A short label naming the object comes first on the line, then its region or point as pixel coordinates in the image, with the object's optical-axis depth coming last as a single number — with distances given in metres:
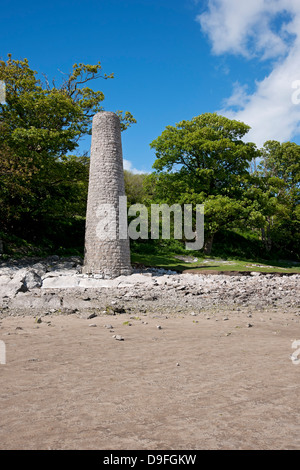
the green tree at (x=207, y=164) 27.11
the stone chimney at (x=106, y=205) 16.58
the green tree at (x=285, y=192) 32.94
